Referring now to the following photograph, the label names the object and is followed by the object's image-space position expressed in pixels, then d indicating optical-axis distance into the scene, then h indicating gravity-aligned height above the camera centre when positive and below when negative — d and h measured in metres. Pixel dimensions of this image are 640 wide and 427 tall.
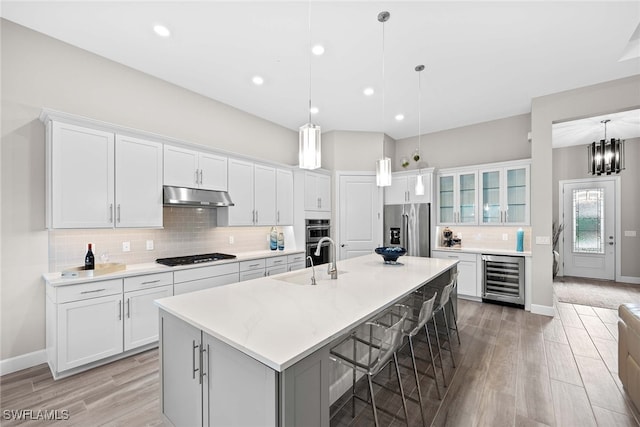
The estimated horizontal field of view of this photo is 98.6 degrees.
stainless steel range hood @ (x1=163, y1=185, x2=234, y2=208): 3.20 +0.19
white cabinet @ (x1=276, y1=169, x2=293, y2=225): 4.70 +0.29
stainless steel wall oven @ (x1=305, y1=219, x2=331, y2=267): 4.92 -0.41
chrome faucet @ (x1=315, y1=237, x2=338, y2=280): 2.48 -0.53
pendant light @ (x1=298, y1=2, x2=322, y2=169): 2.08 +0.51
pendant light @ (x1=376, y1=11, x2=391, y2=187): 2.92 +0.43
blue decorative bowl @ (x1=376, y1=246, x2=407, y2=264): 3.15 -0.46
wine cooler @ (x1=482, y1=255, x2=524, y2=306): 4.29 -1.06
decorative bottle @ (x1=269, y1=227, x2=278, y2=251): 4.72 -0.47
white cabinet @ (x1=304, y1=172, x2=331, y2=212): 4.95 +0.39
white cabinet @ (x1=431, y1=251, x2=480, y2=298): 4.69 -1.07
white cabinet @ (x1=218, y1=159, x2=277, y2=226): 3.96 +0.28
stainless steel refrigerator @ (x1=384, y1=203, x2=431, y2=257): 5.12 -0.27
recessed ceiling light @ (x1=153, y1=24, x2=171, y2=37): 2.58 +1.75
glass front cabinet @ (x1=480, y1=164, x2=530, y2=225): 4.49 +0.30
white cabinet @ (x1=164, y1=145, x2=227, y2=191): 3.27 +0.56
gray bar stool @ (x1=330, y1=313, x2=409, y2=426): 1.64 -0.93
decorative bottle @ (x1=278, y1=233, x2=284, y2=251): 4.77 -0.51
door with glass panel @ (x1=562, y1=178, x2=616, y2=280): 6.00 -0.36
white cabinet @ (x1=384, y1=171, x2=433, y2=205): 5.16 +0.46
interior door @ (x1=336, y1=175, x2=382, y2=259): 5.38 -0.04
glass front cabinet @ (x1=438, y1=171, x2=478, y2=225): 4.97 +0.28
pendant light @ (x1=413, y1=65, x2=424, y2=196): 3.33 +1.72
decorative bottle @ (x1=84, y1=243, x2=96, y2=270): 2.73 -0.48
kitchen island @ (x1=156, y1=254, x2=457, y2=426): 1.15 -0.64
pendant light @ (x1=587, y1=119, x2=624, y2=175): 4.70 +0.98
